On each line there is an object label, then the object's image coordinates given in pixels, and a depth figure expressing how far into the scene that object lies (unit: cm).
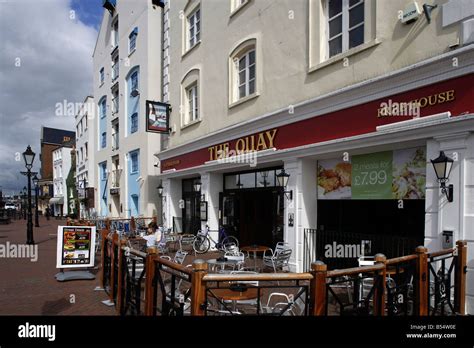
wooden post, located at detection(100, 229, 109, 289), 697
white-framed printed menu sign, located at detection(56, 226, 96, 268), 767
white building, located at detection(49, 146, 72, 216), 4419
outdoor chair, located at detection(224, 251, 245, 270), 694
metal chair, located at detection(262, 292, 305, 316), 357
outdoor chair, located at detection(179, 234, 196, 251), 1162
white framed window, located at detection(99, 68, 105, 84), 2657
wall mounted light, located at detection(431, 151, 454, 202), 538
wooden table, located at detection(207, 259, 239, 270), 653
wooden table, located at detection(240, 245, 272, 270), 838
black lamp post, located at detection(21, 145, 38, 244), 1411
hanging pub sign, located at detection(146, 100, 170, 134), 1469
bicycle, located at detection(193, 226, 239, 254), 1172
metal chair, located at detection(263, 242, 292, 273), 770
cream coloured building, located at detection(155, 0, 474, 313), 554
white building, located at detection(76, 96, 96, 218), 2904
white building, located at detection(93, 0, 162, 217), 1823
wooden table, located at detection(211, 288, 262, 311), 415
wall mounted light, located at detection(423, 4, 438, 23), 574
